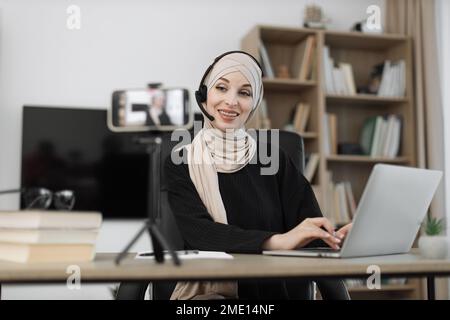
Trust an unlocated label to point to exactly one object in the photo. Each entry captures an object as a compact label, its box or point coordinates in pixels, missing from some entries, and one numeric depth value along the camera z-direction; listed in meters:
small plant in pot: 1.11
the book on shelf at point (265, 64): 3.66
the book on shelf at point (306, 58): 3.72
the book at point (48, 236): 0.93
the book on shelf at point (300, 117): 3.74
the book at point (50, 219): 0.92
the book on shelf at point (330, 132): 3.76
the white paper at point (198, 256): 1.07
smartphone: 0.91
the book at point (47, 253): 0.93
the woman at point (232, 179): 1.57
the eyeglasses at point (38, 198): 1.25
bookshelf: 3.68
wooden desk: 0.81
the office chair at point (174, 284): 1.31
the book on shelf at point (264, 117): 3.62
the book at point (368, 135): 3.90
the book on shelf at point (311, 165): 3.65
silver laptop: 1.05
